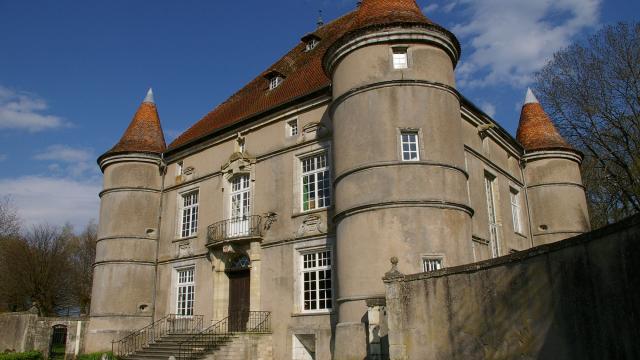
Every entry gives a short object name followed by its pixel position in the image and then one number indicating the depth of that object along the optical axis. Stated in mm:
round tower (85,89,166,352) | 21047
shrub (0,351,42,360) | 18186
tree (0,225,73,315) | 39625
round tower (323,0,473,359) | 13305
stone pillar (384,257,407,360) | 9938
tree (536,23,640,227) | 23172
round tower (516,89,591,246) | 21969
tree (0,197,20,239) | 38531
